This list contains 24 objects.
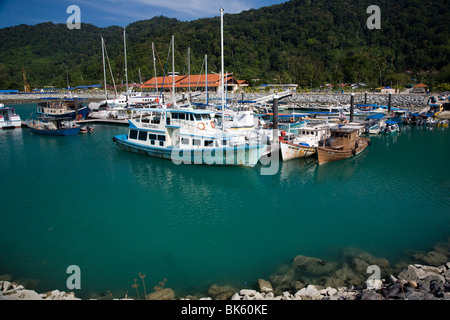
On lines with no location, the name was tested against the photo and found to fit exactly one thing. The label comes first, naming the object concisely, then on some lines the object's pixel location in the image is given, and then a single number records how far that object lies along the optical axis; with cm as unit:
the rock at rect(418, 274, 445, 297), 1020
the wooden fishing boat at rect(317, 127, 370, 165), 2766
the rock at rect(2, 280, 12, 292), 1099
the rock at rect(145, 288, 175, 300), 1094
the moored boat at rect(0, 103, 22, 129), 4884
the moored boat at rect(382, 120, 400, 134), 4278
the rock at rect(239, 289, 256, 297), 1065
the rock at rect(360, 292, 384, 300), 971
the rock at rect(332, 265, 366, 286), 1188
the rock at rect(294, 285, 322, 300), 1046
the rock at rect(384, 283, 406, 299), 990
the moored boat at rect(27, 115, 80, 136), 4300
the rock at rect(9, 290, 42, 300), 1040
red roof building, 8662
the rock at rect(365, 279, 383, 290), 1073
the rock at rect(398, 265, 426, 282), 1125
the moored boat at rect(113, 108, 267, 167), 2600
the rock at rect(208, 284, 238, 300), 1116
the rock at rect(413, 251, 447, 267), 1311
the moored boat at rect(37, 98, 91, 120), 5269
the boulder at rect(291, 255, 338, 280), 1265
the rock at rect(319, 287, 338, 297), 1073
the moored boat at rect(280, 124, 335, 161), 2784
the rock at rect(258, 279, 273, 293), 1123
